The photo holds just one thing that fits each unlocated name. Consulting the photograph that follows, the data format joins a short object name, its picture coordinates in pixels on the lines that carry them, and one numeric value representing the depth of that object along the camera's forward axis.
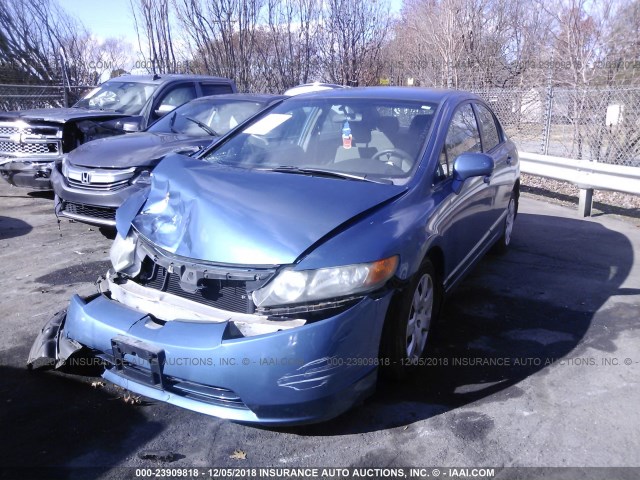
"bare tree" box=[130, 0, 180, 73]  17.48
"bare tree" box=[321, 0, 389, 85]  17.36
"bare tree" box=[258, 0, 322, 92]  17.44
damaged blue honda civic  2.59
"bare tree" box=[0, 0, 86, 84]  18.59
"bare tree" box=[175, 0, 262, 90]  16.83
